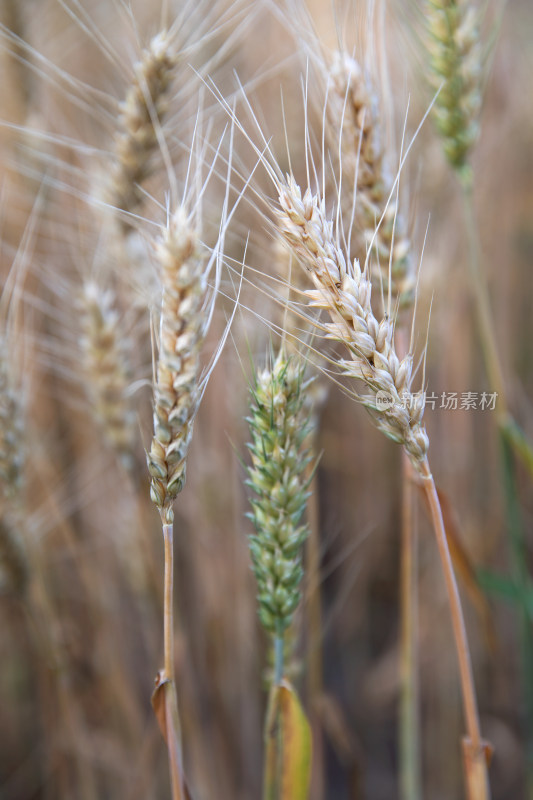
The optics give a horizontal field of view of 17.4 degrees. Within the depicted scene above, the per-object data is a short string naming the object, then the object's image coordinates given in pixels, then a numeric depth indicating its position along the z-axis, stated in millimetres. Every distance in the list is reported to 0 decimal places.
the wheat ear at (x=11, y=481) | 516
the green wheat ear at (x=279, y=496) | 460
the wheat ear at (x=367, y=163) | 501
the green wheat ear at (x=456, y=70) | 533
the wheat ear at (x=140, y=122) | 521
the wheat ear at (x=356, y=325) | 445
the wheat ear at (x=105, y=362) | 552
